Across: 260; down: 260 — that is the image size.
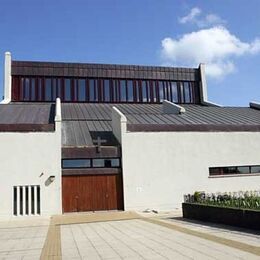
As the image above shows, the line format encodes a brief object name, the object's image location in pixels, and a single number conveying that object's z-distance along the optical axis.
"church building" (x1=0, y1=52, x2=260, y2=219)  17.31
